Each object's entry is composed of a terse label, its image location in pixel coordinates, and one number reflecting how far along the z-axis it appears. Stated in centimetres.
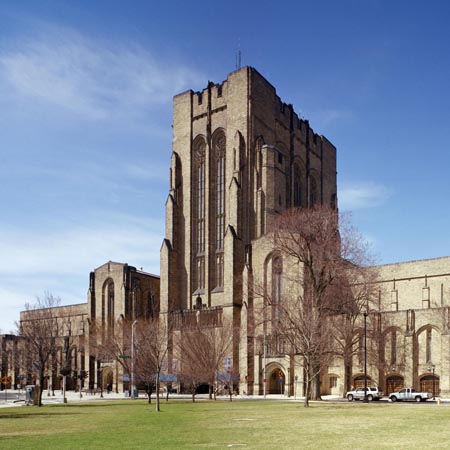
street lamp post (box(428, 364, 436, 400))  6209
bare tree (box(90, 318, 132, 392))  7706
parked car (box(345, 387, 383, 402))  5704
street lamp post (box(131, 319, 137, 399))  6217
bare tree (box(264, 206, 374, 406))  5247
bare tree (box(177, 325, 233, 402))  5531
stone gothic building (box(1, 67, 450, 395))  6462
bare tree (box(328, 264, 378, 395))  5700
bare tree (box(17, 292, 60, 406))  6338
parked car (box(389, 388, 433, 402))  5362
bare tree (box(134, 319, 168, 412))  5888
